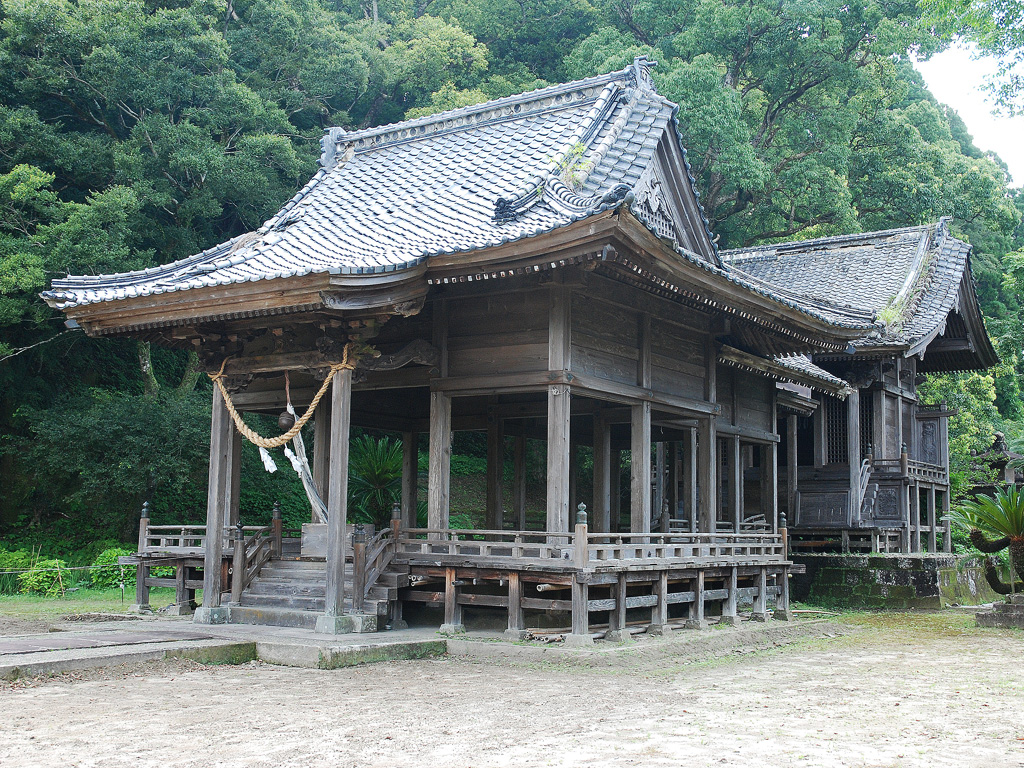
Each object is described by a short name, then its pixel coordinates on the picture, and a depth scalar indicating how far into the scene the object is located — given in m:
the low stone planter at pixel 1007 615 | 17.09
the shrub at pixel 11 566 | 21.92
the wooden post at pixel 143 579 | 16.38
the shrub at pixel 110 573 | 22.92
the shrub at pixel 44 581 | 21.58
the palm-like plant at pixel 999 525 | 17.02
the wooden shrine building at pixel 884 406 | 22.97
